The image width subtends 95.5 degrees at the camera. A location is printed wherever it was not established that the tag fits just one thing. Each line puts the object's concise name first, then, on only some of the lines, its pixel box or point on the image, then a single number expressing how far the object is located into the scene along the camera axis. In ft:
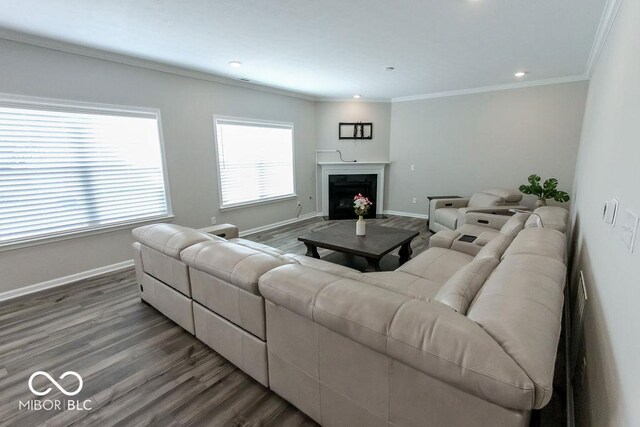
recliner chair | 13.10
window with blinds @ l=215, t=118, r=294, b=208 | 15.69
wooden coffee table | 10.18
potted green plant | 14.15
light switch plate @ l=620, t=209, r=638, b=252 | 3.23
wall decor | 21.06
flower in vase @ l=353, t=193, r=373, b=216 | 11.63
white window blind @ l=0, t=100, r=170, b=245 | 9.45
